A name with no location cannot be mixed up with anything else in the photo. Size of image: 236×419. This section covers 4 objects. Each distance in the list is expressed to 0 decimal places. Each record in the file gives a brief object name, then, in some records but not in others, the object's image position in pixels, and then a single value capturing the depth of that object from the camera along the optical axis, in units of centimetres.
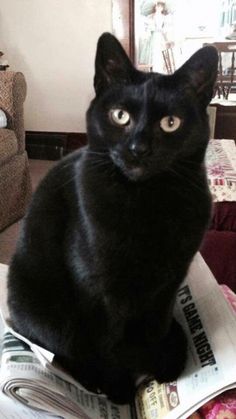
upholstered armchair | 186
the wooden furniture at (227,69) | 247
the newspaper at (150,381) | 59
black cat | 56
